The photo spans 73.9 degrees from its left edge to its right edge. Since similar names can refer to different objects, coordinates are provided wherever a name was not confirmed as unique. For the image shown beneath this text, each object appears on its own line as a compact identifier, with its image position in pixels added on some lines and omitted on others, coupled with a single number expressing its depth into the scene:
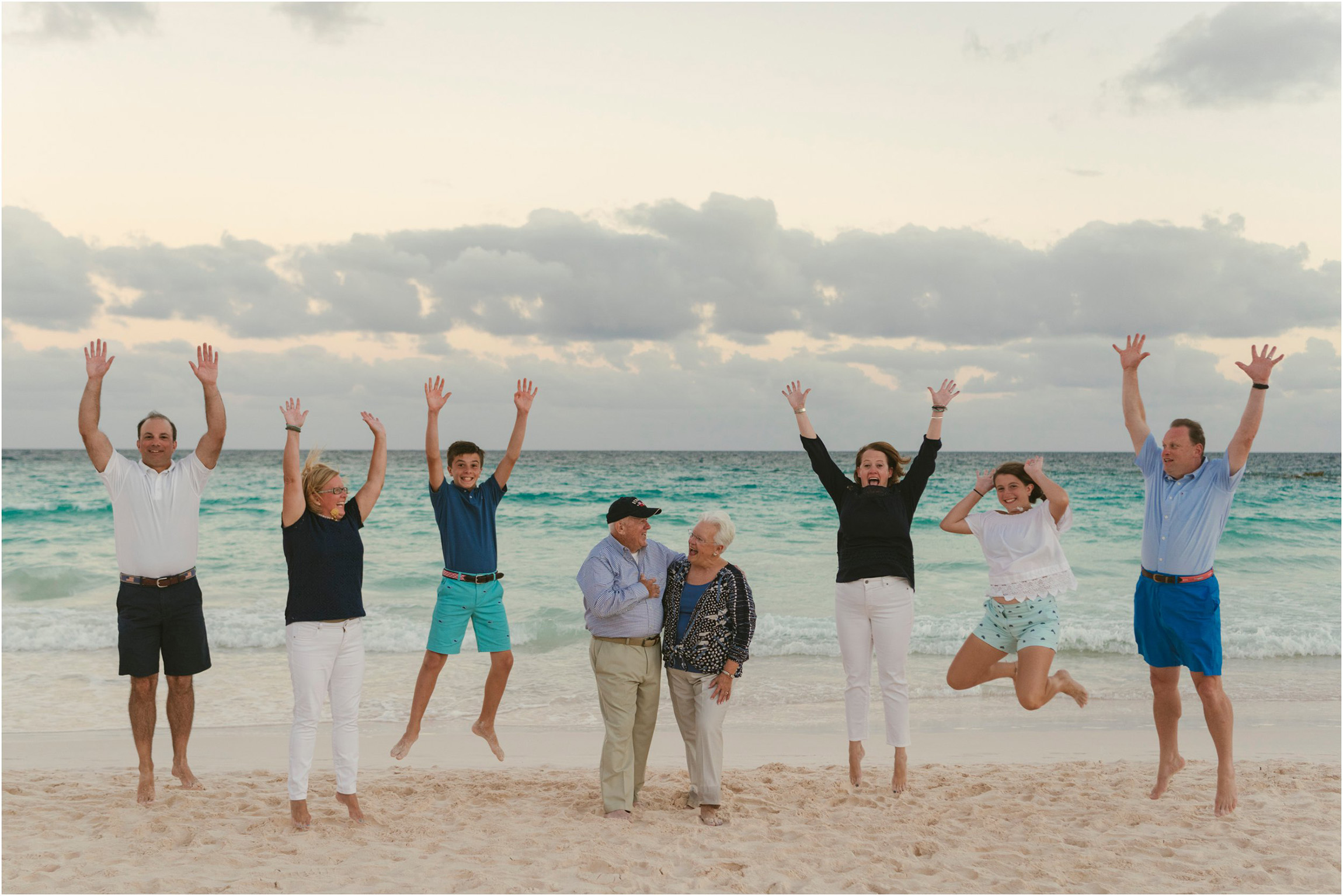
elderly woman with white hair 4.96
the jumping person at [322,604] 4.70
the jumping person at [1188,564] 5.08
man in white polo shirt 5.23
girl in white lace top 5.50
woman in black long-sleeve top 5.38
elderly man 4.92
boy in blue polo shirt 5.82
